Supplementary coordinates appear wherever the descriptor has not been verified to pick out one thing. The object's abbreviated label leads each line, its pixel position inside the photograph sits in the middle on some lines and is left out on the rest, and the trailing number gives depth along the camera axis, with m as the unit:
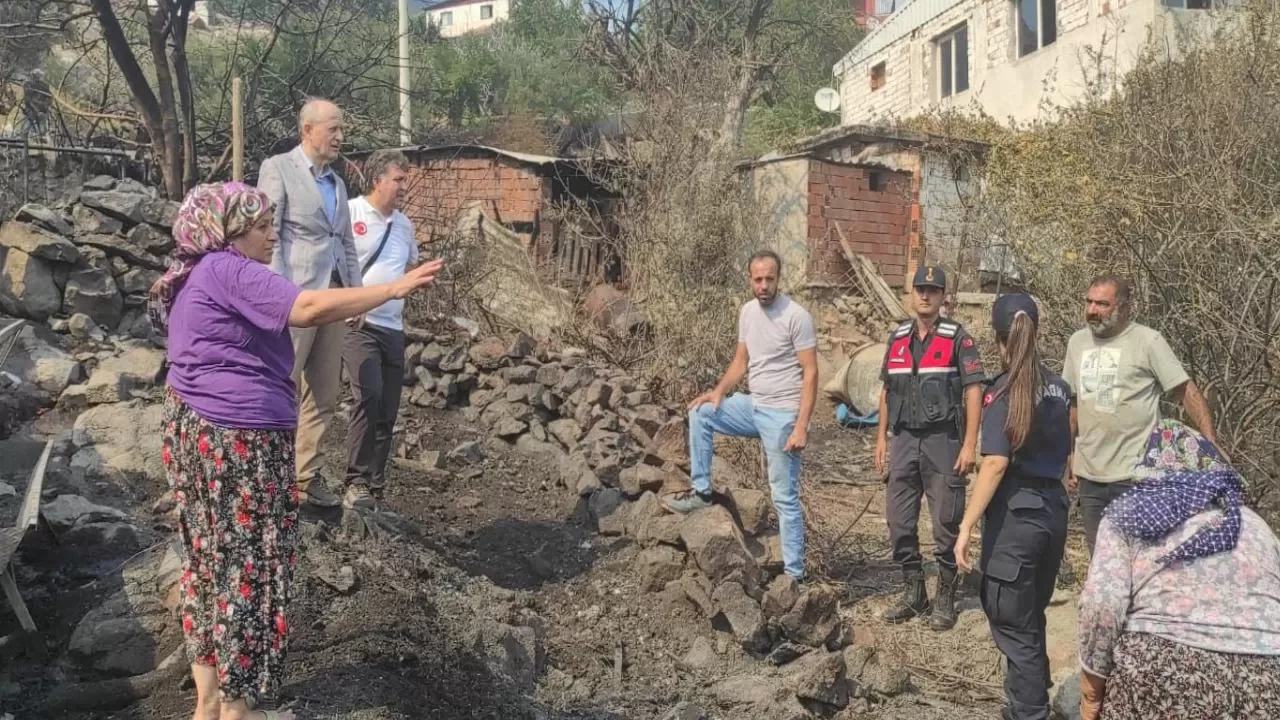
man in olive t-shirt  4.55
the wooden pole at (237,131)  5.79
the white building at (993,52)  15.28
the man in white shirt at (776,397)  5.16
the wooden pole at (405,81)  14.58
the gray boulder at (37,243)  7.73
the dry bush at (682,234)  9.36
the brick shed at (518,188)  11.95
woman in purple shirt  2.82
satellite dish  25.09
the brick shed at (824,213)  14.09
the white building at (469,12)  75.25
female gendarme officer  3.55
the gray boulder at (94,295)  7.91
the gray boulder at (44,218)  8.00
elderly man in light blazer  4.26
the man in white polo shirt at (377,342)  4.95
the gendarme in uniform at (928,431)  4.98
